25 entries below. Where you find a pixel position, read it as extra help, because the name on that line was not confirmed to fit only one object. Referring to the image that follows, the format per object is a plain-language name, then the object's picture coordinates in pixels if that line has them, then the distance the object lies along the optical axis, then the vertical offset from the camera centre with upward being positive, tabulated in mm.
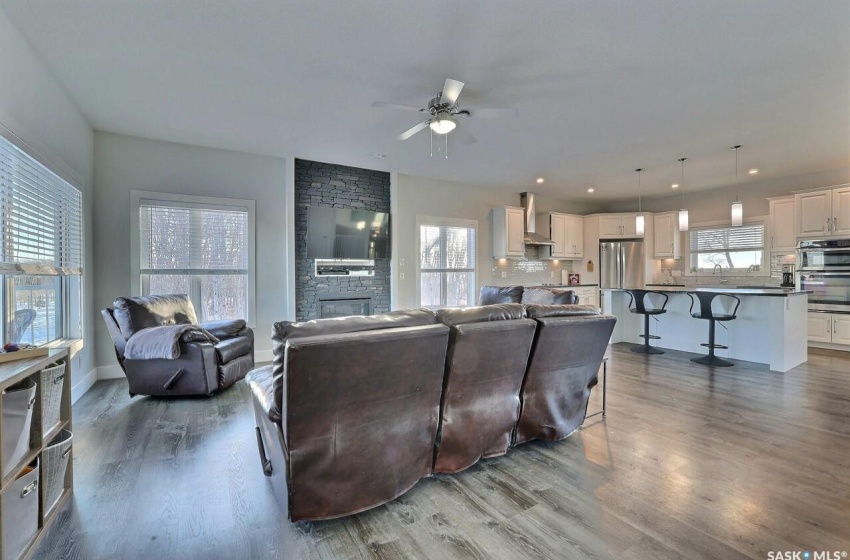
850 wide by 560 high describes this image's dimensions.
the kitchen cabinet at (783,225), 6227 +865
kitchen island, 4488 -659
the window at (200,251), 4500 +377
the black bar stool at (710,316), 4774 -470
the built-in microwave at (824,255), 5535 +334
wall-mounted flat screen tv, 5484 +694
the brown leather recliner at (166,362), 3521 -740
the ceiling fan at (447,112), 2795 +1309
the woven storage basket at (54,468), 1779 -890
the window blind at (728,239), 6824 +723
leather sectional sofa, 1637 -570
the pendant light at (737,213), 4762 +808
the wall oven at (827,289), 5543 -167
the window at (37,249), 2434 +252
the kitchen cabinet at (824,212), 5590 +969
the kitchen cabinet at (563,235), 7848 +916
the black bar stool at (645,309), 5434 -434
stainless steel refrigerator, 7863 +304
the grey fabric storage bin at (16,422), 1479 -559
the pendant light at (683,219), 5316 +816
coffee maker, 6091 -5
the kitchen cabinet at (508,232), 7133 +891
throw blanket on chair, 3426 -535
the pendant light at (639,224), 5914 +839
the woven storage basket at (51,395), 1794 -548
